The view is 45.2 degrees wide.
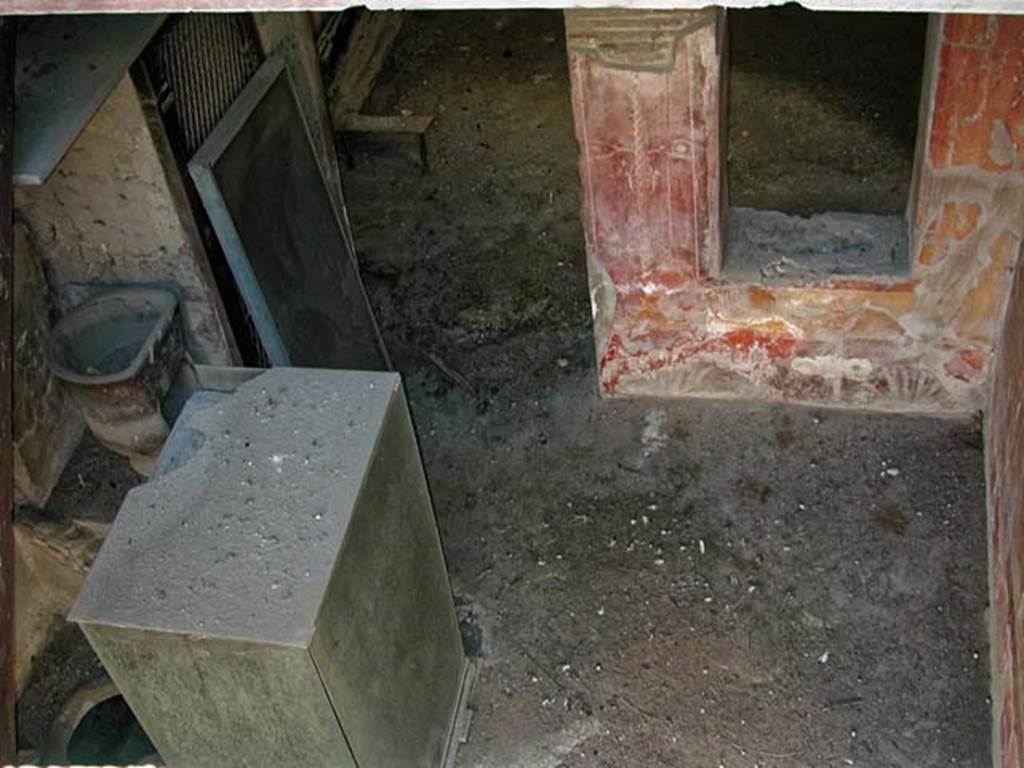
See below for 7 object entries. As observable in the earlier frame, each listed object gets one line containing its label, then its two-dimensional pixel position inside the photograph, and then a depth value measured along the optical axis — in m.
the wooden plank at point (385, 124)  6.96
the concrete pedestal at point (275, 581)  3.12
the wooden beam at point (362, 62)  7.18
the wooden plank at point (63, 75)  3.61
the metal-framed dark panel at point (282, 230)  4.58
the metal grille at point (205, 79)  4.46
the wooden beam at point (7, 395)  3.18
